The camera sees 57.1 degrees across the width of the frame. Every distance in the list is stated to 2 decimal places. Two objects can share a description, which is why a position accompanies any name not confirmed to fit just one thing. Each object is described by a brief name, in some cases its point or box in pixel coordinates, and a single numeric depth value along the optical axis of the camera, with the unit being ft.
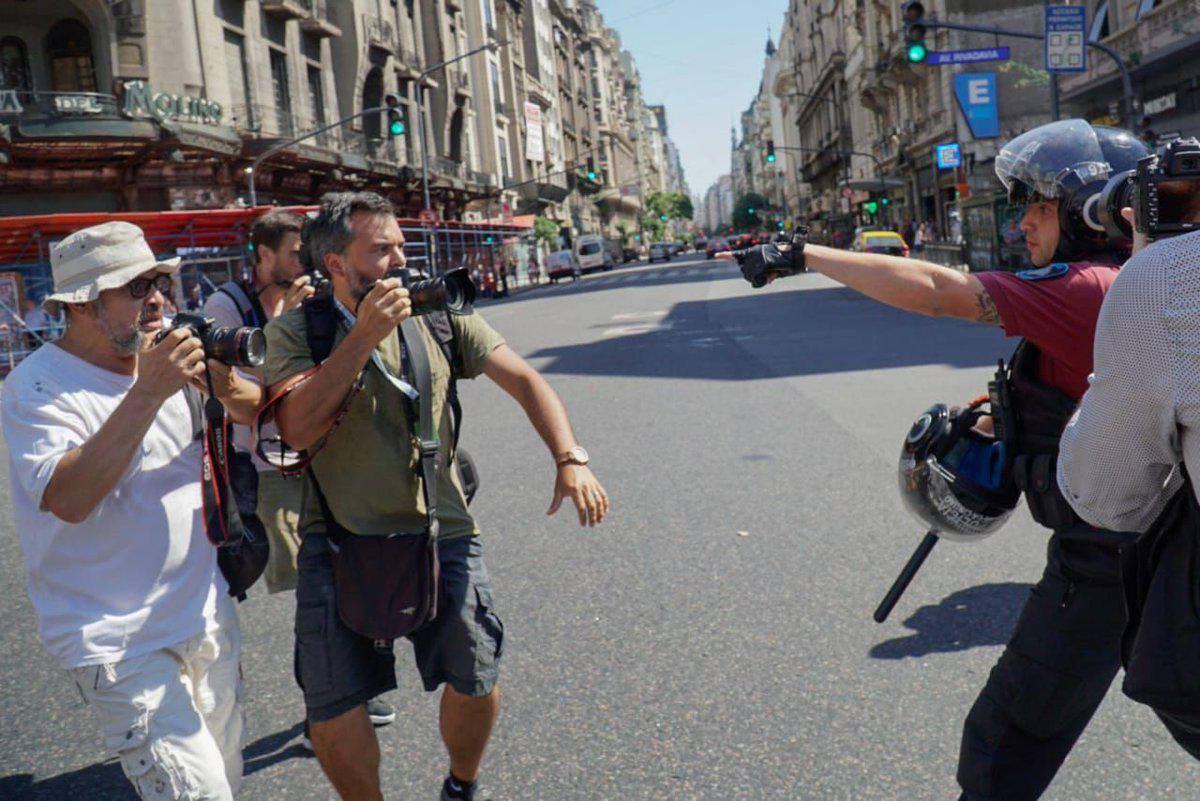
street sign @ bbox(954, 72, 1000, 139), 125.49
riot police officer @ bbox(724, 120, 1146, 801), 7.78
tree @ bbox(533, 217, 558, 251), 219.00
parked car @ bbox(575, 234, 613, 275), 203.31
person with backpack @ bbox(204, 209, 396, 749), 12.48
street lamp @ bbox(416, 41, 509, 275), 128.98
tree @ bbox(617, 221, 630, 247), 384.74
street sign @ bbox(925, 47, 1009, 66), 59.98
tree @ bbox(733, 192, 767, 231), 495.57
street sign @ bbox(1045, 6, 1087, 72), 59.82
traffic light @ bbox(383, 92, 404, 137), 84.29
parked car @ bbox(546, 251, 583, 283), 178.09
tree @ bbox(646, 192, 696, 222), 504.84
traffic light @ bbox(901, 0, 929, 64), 55.52
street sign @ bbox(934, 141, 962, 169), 125.39
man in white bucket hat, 7.71
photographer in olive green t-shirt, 8.90
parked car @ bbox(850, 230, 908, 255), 104.93
